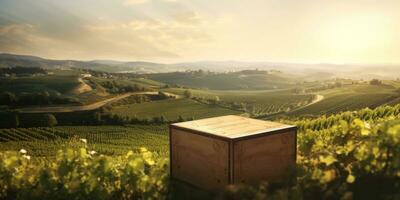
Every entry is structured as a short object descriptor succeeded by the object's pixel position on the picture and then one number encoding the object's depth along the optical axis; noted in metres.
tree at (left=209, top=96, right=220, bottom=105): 103.88
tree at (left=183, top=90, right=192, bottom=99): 113.50
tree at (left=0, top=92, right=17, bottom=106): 86.69
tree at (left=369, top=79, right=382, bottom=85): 99.95
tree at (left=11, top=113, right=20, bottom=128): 70.69
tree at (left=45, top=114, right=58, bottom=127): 71.81
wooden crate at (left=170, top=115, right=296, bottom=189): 6.03
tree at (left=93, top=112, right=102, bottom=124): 75.35
